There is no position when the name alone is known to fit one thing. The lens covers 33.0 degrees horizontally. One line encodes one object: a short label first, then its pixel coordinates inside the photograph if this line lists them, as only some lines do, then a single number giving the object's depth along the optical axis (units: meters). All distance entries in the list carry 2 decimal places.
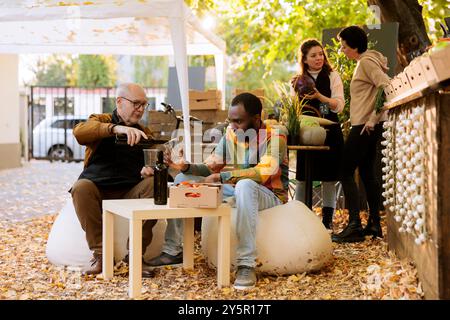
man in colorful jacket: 4.76
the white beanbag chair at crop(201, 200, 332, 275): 4.97
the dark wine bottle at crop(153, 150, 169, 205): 4.68
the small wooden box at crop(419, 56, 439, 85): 3.56
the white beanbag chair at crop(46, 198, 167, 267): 5.38
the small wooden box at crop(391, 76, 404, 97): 4.78
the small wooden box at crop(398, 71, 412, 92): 4.38
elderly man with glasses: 5.11
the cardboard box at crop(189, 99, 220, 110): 9.38
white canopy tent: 7.34
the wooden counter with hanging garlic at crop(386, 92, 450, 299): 3.72
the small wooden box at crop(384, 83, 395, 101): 5.30
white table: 4.41
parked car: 22.12
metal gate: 21.70
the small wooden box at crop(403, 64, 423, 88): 3.99
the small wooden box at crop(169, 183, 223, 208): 4.51
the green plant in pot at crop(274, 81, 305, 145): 6.46
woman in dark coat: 6.66
